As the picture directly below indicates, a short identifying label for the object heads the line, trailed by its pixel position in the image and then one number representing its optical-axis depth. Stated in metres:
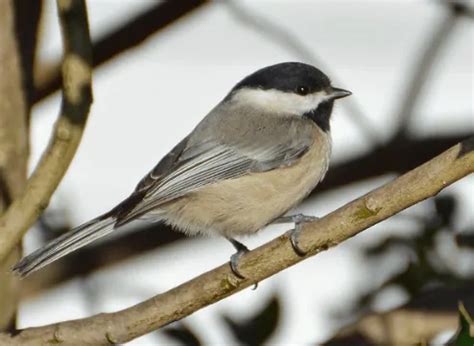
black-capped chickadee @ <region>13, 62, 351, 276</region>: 5.25
